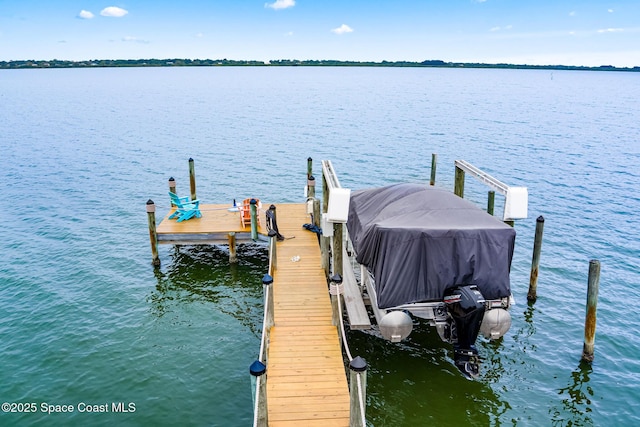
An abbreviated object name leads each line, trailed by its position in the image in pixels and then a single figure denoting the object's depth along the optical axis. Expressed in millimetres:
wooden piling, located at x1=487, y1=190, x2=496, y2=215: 20288
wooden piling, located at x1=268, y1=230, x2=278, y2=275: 15422
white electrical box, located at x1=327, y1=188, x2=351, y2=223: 12359
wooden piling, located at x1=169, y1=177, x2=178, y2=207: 22122
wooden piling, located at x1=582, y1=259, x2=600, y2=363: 12905
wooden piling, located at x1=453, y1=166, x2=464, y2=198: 20078
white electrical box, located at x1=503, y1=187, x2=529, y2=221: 13484
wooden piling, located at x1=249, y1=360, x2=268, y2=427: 8406
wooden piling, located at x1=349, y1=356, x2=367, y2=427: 8320
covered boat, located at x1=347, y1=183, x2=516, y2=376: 11125
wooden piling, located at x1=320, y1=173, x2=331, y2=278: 15453
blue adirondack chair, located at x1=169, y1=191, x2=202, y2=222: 20219
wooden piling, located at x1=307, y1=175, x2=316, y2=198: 19750
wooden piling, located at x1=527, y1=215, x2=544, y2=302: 16312
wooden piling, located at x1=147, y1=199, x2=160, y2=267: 18281
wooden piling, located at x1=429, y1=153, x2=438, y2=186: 28552
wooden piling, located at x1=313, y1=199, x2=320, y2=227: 18531
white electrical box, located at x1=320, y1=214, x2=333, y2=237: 13195
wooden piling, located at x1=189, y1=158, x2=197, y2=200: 24834
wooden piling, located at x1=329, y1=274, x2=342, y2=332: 11305
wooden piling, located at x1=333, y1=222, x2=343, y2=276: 13000
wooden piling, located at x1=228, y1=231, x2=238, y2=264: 18969
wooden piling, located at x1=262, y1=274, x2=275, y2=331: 11830
